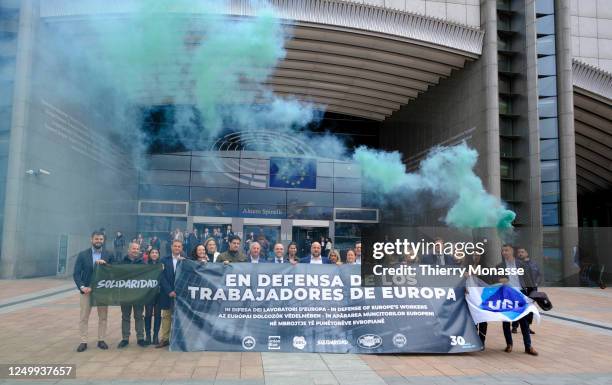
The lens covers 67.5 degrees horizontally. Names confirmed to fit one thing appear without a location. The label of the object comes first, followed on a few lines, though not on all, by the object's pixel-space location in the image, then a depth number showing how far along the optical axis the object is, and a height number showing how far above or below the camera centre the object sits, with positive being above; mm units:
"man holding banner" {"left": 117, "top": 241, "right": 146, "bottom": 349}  6875 -1507
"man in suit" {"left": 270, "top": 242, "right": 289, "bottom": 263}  8180 -409
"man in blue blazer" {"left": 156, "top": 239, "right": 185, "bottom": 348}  6914 -1008
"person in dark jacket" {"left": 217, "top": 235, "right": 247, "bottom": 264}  7691 -468
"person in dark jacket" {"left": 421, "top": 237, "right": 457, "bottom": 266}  7285 -429
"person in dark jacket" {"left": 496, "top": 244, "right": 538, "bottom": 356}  7039 -747
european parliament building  16344 +4683
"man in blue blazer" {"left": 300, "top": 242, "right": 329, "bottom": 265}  8086 -458
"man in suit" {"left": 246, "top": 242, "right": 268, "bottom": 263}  7883 -420
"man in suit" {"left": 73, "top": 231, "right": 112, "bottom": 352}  6703 -802
